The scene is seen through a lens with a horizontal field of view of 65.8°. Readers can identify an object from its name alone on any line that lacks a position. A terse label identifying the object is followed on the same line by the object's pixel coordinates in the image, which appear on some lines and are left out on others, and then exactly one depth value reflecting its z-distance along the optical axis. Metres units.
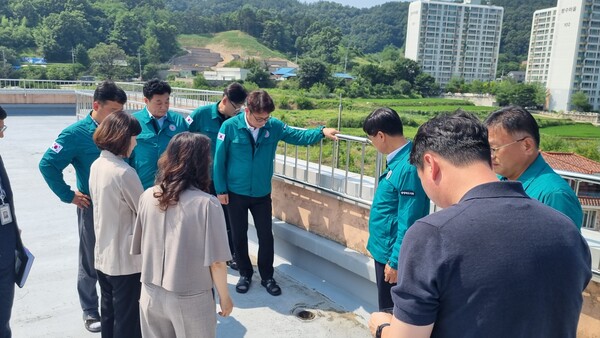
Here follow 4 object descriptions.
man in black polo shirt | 0.94
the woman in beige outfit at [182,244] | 1.84
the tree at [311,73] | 68.44
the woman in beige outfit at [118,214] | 2.17
